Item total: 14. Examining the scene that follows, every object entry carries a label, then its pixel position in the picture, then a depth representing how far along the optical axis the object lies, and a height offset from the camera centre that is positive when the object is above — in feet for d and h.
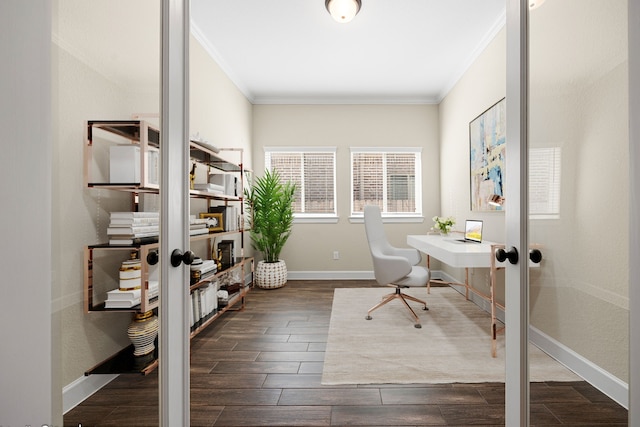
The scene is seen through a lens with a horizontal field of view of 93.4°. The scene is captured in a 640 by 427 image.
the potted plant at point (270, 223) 13.87 -0.46
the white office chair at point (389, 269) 9.68 -1.81
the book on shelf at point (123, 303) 3.31 -1.02
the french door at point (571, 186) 2.61 +0.27
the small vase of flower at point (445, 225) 12.65 -0.49
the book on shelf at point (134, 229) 3.14 -0.17
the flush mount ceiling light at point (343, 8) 8.50 +5.89
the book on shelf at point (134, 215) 3.22 -0.02
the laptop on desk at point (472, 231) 10.70 -0.66
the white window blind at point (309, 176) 16.38 +2.04
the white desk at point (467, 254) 7.64 -1.14
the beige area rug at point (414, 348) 6.36 -3.46
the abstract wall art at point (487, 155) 9.68 +2.04
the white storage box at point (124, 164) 3.29 +0.58
